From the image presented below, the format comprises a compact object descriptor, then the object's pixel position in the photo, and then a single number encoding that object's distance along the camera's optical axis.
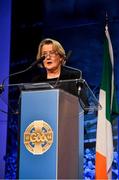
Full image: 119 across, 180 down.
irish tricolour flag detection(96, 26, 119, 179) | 12.76
